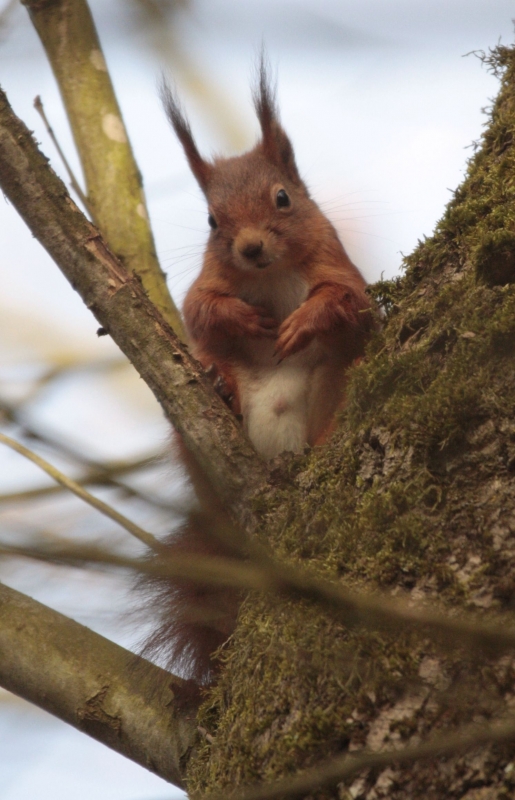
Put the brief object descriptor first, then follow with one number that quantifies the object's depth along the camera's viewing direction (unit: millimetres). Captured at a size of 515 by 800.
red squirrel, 5195
